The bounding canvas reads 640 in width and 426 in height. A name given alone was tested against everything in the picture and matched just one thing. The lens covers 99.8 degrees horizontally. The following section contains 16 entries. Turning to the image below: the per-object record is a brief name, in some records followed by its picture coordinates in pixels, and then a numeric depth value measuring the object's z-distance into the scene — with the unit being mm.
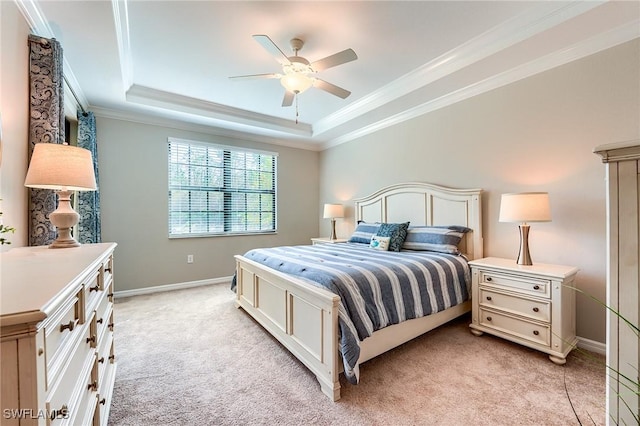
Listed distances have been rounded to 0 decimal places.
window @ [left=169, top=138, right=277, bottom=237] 4242
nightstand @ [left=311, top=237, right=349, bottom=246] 4367
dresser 582
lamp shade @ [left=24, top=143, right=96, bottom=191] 1465
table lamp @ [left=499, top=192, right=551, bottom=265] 2279
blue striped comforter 1784
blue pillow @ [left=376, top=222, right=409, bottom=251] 3277
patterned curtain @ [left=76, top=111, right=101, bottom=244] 3248
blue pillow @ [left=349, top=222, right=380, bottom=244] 3707
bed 1741
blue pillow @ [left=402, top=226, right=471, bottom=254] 2979
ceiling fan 2039
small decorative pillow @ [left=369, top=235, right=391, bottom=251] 3262
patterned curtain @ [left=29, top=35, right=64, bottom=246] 1820
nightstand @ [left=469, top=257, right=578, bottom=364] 2078
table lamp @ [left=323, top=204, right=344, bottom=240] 4680
